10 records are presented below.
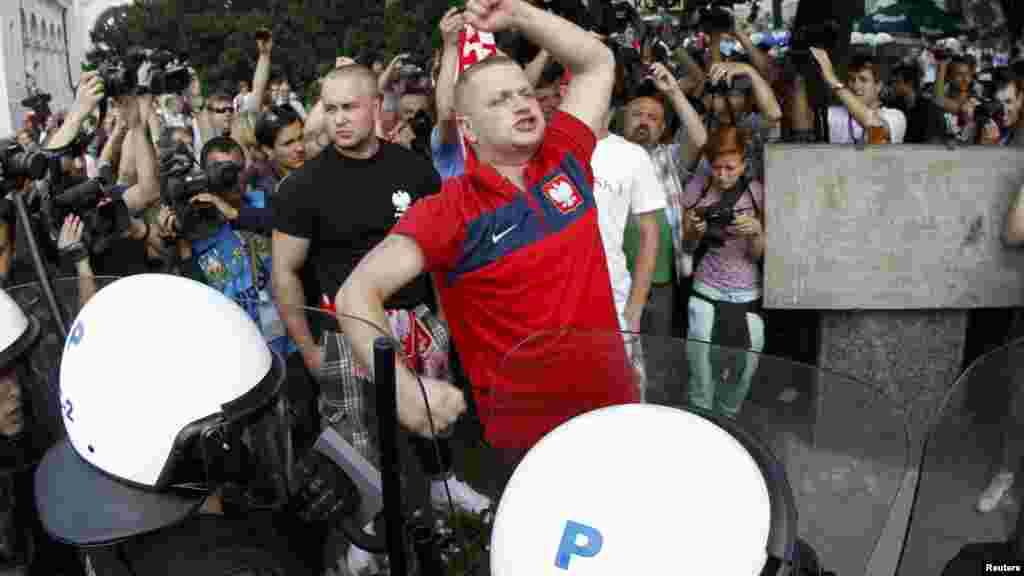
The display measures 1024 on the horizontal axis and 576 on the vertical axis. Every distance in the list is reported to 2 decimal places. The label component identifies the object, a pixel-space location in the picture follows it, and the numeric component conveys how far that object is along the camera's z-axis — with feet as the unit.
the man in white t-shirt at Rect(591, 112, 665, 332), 12.36
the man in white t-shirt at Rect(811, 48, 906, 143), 15.28
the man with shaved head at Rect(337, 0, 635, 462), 7.97
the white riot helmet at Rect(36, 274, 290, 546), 5.52
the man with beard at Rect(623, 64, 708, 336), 14.15
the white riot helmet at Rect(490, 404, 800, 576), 4.05
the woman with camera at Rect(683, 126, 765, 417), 13.57
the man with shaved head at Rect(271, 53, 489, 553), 11.40
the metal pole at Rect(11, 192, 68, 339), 7.13
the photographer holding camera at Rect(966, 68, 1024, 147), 20.98
